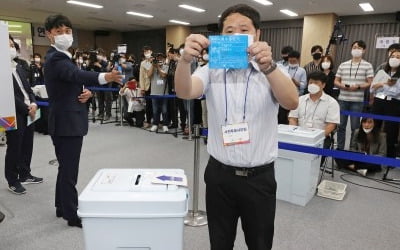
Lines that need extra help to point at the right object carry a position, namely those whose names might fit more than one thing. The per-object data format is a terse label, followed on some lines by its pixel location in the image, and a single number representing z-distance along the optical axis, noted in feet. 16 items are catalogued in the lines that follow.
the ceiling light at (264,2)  29.43
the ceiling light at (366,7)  28.91
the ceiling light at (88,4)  31.63
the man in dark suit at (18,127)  9.47
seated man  10.36
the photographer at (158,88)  19.43
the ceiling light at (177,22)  44.37
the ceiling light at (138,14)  37.63
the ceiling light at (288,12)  34.19
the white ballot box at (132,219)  3.78
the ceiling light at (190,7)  32.58
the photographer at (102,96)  23.59
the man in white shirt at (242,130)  3.82
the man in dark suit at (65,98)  6.72
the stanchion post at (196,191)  8.32
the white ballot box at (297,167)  8.90
